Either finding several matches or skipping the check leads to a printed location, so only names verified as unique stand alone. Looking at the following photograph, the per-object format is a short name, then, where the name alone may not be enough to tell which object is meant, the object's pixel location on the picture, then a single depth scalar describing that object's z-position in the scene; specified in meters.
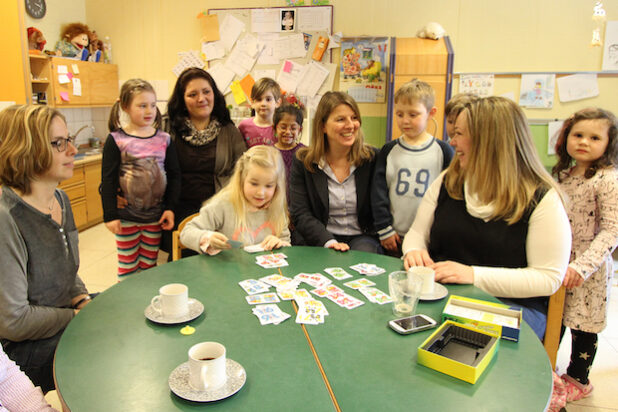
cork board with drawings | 5.01
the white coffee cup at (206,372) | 0.99
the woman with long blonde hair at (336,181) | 2.44
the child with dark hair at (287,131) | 2.83
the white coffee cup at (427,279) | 1.49
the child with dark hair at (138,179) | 2.54
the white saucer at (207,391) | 0.98
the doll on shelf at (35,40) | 4.55
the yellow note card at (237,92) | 5.26
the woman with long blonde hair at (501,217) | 1.64
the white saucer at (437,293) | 1.48
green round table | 0.99
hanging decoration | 3.78
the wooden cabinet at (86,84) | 4.65
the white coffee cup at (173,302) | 1.31
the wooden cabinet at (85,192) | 4.66
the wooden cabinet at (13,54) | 3.71
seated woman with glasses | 1.44
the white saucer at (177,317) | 1.30
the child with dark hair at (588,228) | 1.98
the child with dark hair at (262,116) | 3.07
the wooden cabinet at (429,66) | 4.45
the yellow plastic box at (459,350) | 1.06
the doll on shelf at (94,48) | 5.31
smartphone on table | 1.28
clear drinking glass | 1.38
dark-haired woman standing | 2.76
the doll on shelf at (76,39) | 5.14
